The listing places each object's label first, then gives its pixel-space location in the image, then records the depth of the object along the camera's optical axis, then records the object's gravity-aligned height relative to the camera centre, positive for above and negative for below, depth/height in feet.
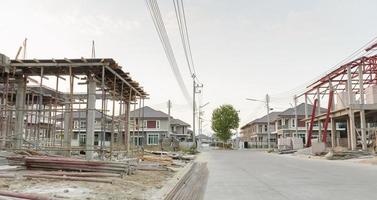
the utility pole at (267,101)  271.41 +25.63
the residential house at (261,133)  359.87 +7.51
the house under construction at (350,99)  136.36 +14.84
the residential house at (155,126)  281.54 +10.75
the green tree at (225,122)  326.24 +15.02
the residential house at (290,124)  304.09 +12.90
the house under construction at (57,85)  57.31 +9.27
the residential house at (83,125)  84.78 +4.98
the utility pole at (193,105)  195.54 +16.89
